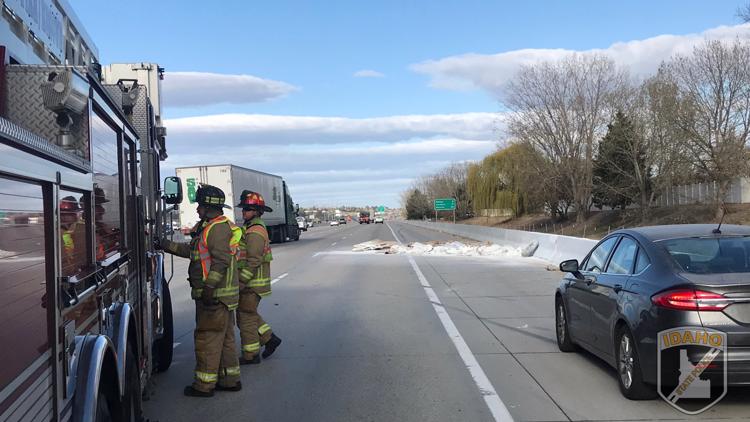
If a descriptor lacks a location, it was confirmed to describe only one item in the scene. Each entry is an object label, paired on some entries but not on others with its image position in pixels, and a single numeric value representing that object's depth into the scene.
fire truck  2.50
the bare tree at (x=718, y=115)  31.42
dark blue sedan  5.15
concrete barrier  18.45
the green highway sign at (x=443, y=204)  84.31
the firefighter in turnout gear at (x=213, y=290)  6.16
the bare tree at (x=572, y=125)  42.78
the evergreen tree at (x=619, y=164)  39.09
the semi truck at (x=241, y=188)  31.81
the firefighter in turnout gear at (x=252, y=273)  7.39
